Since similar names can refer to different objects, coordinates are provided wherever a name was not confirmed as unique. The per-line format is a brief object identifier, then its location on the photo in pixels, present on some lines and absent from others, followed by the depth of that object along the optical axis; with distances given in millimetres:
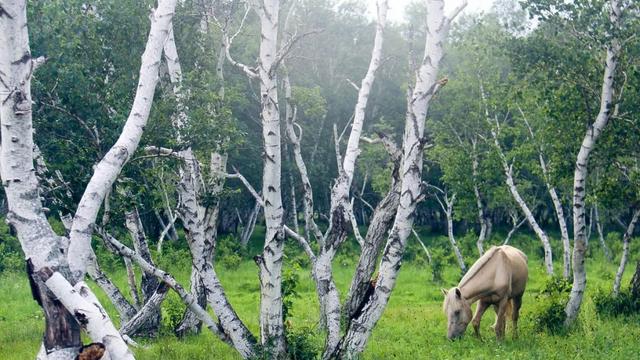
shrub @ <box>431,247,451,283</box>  25406
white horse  13859
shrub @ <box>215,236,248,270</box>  28594
